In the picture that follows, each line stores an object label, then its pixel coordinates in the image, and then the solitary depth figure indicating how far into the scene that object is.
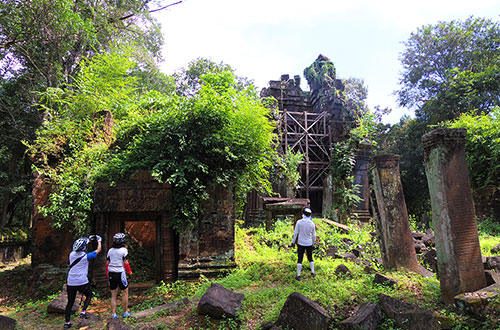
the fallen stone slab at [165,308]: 5.05
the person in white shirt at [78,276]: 4.99
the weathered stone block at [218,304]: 4.55
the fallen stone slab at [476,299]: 3.98
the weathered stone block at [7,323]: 4.58
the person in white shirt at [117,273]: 5.12
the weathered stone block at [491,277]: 4.51
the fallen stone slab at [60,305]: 5.54
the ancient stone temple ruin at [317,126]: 15.17
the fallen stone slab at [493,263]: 5.83
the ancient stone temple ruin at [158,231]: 6.77
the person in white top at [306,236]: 6.17
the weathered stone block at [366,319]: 3.90
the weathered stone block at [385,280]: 5.12
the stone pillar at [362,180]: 14.30
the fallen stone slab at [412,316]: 3.79
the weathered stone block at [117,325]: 4.27
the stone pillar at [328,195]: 14.83
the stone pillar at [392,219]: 6.14
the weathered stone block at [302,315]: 4.04
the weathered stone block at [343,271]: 6.01
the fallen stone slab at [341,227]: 10.91
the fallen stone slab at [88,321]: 4.98
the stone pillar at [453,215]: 4.53
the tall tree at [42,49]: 10.41
